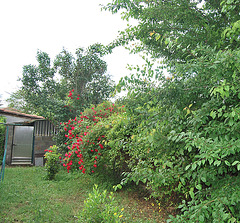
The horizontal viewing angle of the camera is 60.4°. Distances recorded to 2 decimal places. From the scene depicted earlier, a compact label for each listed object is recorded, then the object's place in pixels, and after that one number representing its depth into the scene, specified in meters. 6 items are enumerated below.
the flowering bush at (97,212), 2.73
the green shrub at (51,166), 6.78
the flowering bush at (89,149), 5.46
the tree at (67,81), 9.67
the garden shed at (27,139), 9.96
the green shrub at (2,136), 9.78
